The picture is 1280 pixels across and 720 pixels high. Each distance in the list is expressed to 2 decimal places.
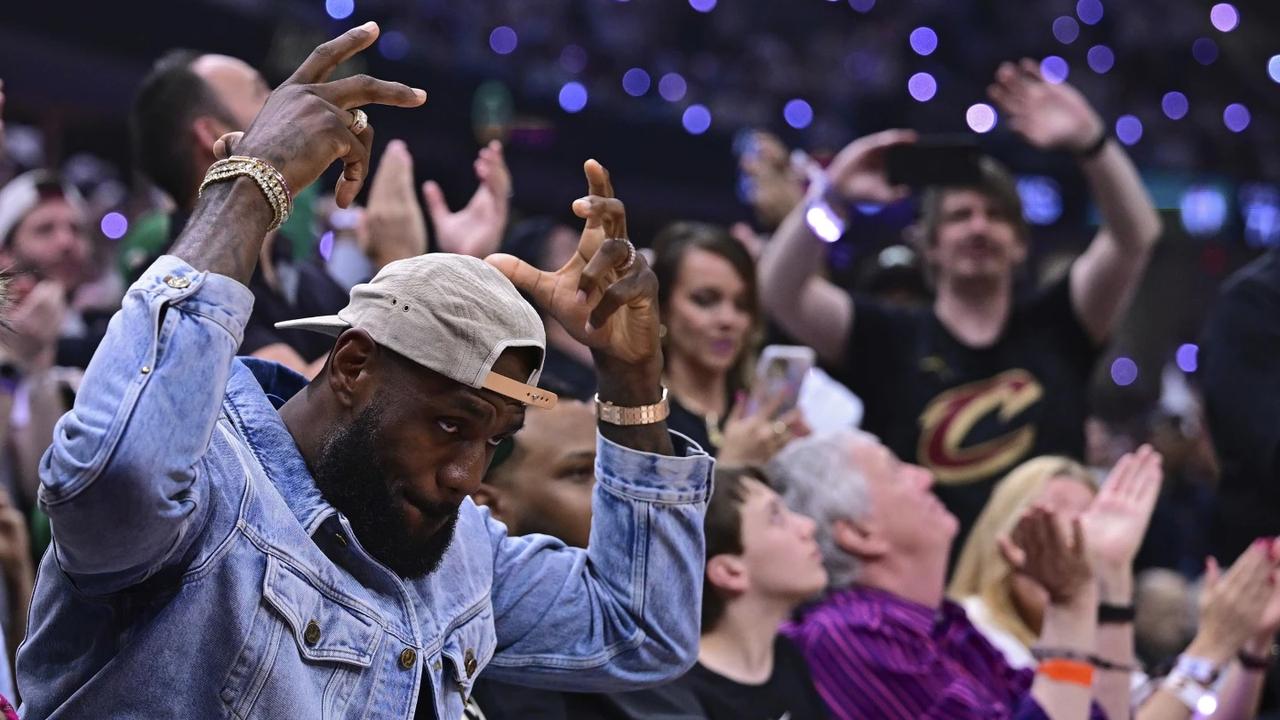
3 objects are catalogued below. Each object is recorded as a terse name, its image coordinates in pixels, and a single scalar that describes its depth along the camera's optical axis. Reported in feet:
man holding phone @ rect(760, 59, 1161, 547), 13.75
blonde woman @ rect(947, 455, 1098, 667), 12.31
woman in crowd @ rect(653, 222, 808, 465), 12.73
